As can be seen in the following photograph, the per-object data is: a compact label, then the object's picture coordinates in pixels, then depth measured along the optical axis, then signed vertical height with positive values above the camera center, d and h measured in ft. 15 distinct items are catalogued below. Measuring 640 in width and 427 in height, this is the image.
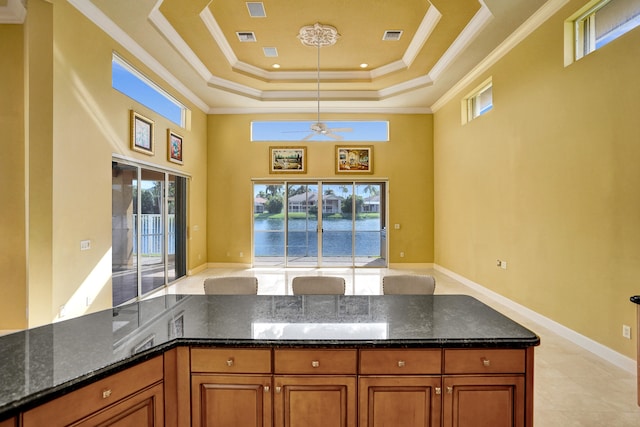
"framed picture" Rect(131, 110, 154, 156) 15.24 +3.95
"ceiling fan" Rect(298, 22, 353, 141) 15.37 +8.84
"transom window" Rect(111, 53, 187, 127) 14.48 +6.41
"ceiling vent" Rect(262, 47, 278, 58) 17.34 +8.95
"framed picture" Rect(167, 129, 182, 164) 18.94 +4.00
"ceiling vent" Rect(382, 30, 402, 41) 15.84 +8.98
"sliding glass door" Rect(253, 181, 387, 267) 25.59 -0.51
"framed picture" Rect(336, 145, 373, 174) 25.21 +4.19
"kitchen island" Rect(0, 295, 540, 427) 4.68 -2.44
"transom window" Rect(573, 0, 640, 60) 9.55 +6.15
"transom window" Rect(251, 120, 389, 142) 25.27 +6.54
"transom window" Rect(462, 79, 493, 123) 17.62 +6.59
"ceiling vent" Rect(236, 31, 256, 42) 15.76 +8.90
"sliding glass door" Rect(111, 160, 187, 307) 14.79 -0.97
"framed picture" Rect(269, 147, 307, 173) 25.27 +4.20
